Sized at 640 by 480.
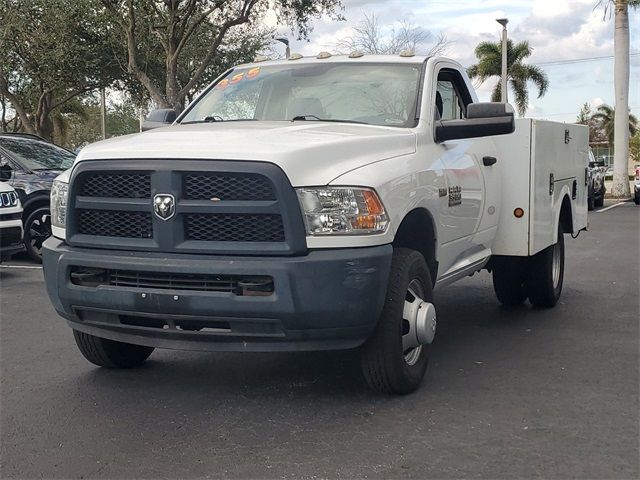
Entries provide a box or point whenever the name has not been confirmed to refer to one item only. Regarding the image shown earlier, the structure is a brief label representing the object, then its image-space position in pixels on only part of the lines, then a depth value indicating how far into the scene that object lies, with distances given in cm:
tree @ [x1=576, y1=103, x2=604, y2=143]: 7687
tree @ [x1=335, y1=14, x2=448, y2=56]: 3089
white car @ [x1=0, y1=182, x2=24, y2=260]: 908
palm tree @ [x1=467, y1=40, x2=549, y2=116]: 4209
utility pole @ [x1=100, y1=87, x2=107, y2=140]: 3112
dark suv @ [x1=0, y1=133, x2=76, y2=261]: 1055
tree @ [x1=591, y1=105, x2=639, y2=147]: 7518
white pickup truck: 396
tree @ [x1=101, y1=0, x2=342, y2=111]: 2092
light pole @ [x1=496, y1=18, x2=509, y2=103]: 3064
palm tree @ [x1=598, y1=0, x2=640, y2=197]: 2638
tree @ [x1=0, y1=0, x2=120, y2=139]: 2409
